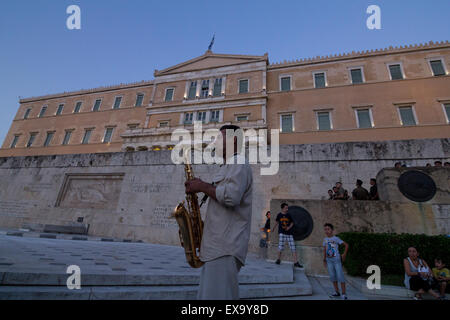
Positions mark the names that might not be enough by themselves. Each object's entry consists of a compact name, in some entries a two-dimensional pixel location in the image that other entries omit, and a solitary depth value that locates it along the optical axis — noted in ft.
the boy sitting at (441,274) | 14.81
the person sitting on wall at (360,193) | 25.04
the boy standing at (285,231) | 21.35
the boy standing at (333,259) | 14.24
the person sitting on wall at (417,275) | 14.31
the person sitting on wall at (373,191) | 25.49
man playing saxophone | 5.56
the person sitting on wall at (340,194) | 25.70
